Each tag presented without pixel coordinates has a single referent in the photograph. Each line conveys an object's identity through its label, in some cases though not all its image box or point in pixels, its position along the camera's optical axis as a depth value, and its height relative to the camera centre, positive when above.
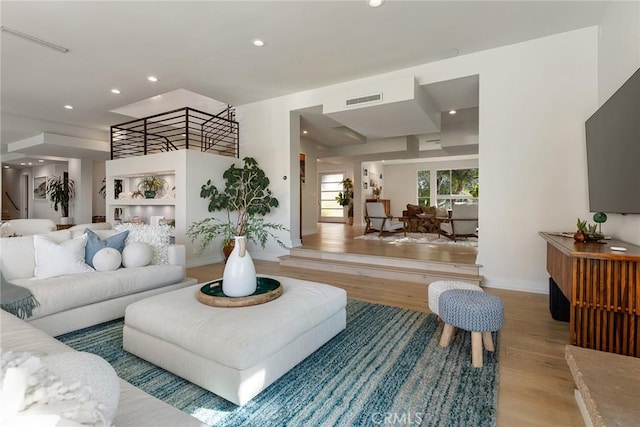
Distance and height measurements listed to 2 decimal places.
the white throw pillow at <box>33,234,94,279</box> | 2.59 -0.44
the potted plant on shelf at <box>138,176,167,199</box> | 5.74 +0.43
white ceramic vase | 2.07 -0.46
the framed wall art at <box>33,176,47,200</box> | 10.70 +0.75
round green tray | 1.96 -0.59
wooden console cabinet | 1.86 -0.57
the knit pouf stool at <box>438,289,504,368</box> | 1.98 -0.72
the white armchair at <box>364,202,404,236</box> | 7.43 -0.29
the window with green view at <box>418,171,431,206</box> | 12.55 +0.85
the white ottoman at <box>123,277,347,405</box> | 1.55 -0.73
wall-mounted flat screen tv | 2.03 +0.43
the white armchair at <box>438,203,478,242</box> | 6.39 -0.26
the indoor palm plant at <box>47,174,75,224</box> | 9.31 +0.41
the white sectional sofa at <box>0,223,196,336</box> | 2.27 -0.66
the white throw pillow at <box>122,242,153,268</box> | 2.96 -0.46
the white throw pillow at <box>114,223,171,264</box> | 3.21 -0.31
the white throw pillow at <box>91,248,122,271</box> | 2.77 -0.47
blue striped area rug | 1.50 -1.02
